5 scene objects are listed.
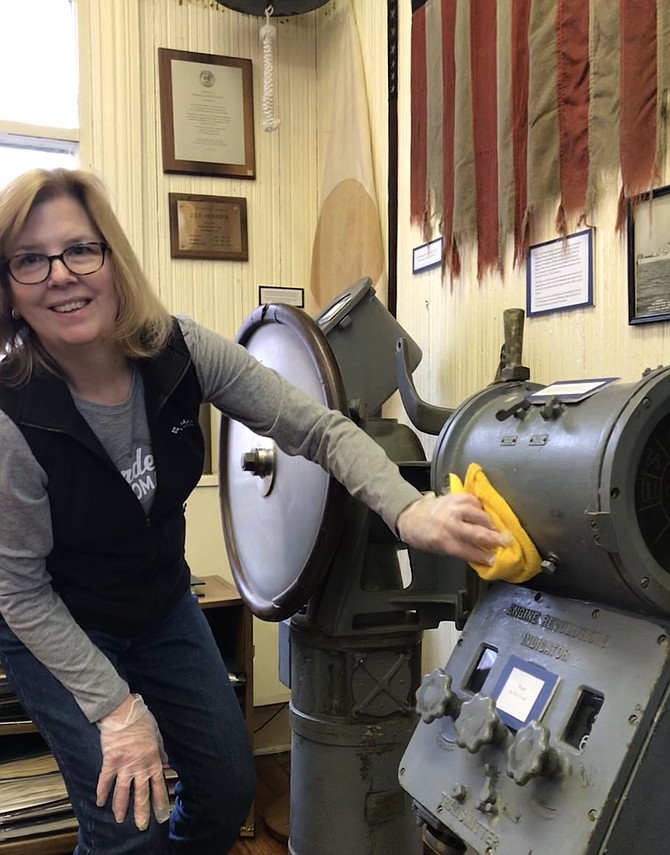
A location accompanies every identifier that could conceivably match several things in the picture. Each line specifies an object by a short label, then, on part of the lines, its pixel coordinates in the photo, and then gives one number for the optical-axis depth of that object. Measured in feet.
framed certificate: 9.17
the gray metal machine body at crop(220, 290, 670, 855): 3.00
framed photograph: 4.65
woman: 4.10
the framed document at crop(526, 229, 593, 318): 5.31
